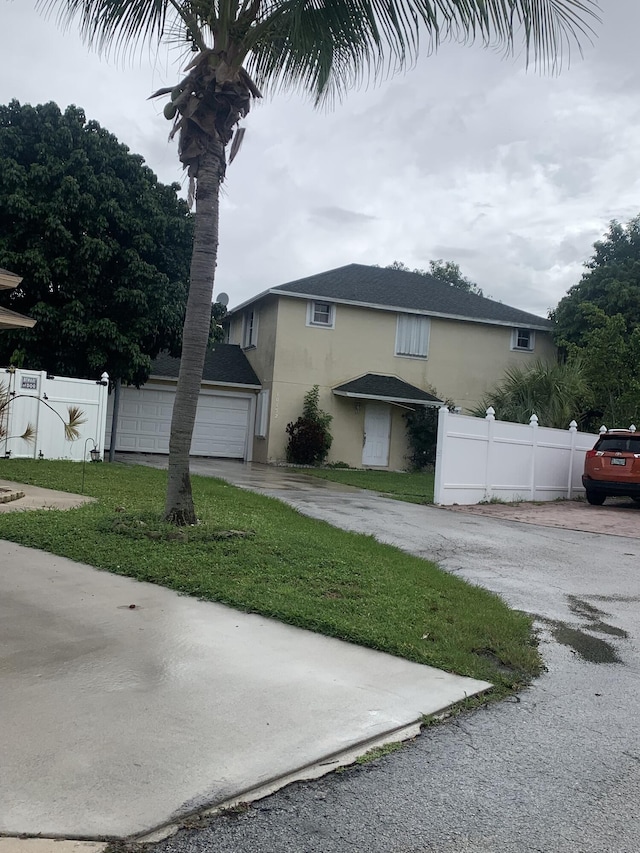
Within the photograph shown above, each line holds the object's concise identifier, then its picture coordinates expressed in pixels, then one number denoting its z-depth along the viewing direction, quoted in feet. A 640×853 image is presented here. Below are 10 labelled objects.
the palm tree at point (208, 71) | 26.55
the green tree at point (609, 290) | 89.25
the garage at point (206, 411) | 79.80
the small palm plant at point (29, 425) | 38.47
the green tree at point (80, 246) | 60.29
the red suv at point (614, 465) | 54.75
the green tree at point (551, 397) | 72.49
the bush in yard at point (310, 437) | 79.46
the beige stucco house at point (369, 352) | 81.10
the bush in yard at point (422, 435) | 83.66
